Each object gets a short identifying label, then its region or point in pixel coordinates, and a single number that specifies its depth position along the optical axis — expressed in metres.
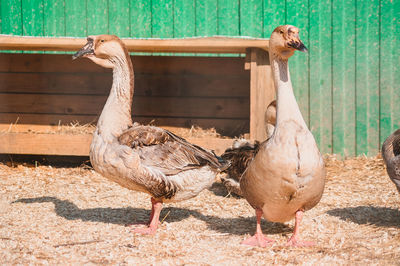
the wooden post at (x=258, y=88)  7.15
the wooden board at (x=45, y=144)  7.70
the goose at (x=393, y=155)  4.71
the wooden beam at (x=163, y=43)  6.97
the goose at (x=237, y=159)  6.06
